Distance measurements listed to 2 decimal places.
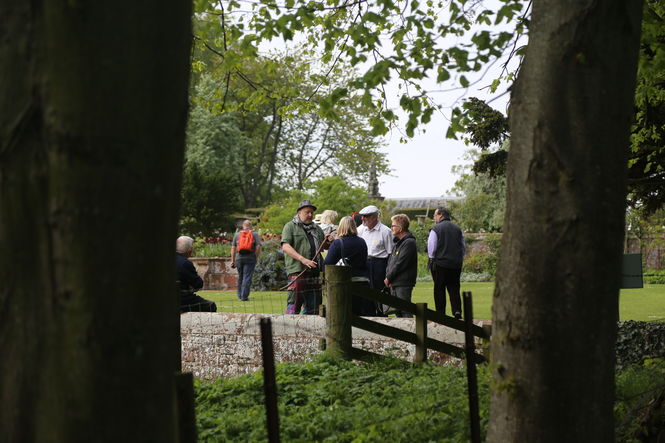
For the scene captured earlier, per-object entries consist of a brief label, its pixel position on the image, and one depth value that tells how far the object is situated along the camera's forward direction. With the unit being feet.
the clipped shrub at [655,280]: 82.37
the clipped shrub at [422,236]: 111.65
